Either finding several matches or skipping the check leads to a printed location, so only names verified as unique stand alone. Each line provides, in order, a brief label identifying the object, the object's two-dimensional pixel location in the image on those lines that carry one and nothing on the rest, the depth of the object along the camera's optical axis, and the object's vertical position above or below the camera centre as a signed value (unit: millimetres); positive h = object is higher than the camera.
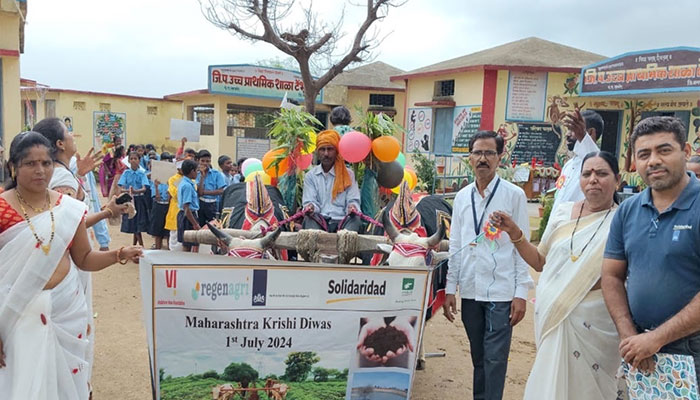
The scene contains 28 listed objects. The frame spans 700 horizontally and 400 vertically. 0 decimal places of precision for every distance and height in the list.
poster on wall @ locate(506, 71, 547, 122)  17969 +1692
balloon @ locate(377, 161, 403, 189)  5125 -316
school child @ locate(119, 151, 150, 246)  9539 -1146
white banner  2807 -1007
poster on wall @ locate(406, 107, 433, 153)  20672 +464
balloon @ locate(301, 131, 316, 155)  5023 -88
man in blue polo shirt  2281 -454
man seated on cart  4812 -437
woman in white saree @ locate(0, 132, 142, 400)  2668 -737
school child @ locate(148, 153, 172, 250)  8883 -1295
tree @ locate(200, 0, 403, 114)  14766 +2547
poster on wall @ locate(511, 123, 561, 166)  18172 +128
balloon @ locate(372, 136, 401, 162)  4926 -73
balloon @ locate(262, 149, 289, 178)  5027 -273
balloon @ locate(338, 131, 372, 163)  4699 -67
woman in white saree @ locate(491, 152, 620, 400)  2877 -873
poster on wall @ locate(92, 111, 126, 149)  23719 +50
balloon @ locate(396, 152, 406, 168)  5379 -189
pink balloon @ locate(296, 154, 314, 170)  5086 -232
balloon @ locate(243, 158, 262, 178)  6113 -375
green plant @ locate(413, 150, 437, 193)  15273 -869
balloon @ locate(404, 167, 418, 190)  6062 -394
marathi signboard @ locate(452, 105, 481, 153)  18625 +621
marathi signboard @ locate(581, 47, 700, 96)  14391 +2165
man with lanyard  3521 -819
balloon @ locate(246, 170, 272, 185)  5348 -423
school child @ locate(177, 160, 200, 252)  7656 -978
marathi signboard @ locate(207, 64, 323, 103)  19734 +1950
